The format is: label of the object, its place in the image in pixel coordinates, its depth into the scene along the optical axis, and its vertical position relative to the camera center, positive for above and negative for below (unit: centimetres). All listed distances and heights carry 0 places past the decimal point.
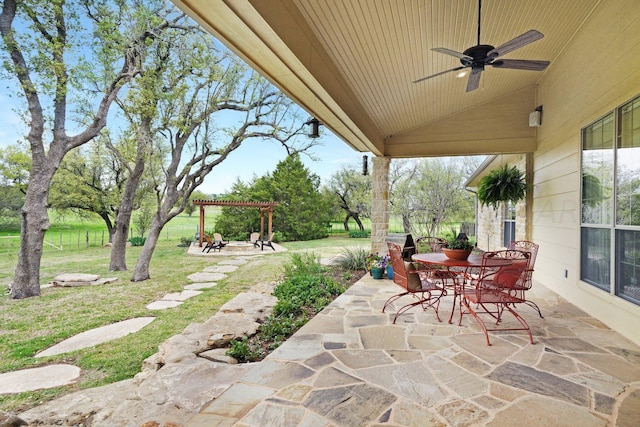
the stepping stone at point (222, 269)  866 -155
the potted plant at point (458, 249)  353 -38
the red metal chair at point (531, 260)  333 -52
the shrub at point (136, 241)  1470 -128
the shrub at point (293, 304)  319 -126
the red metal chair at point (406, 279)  346 -71
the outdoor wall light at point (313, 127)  501 +143
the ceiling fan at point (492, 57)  273 +155
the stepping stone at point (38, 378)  310 -176
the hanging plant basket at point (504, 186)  586 +58
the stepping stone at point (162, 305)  590 -176
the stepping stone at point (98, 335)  416 -180
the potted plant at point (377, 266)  577 -94
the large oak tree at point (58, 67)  580 +290
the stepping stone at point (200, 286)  708 -165
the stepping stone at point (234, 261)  984 -152
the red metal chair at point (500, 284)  302 -70
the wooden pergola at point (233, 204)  1260 +41
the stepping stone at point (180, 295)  638 -171
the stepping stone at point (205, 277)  777 -160
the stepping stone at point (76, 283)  725 -165
